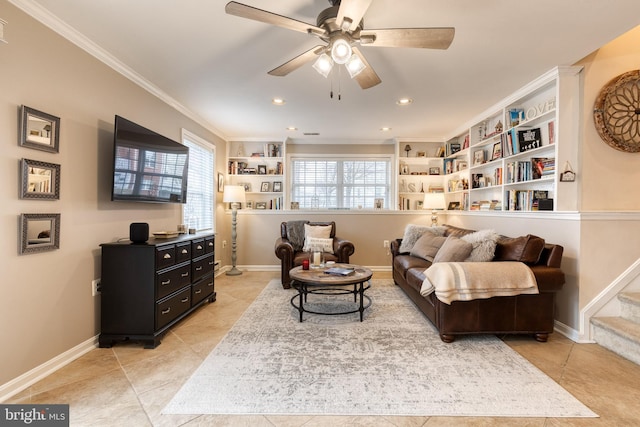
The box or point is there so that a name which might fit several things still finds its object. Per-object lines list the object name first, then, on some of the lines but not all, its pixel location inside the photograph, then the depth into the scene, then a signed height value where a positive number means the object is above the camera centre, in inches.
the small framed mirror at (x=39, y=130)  72.3 +20.6
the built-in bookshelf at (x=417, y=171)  212.2 +31.4
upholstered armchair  161.2 -22.8
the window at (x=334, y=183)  219.6 +21.9
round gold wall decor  102.4 +36.9
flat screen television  97.8 +17.0
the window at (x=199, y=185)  160.1 +15.0
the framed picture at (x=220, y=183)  199.0 +19.5
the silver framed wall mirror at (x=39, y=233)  72.7 -6.5
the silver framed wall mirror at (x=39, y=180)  72.6 +7.4
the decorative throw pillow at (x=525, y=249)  101.3 -12.3
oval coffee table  110.2 -25.8
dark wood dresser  94.4 -27.5
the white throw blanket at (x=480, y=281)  94.4 -22.0
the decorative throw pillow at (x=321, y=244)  173.5 -19.3
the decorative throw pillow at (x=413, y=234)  162.9 -11.5
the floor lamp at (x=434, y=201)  189.6 +8.3
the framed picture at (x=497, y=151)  145.3 +32.5
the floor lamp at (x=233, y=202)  190.5 +6.1
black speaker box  99.0 -7.8
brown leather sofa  96.8 -32.8
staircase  86.1 -35.4
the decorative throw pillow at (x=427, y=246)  143.4 -16.6
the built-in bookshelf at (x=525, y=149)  106.7 +30.3
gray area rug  65.4 -43.6
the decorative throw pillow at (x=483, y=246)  111.2 -12.3
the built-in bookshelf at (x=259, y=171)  213.0 +29.4
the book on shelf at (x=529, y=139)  123.4 +33.2
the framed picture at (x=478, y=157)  165.5 +33.3
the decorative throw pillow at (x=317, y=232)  184.2 -12.7
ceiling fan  59.0 +40.7
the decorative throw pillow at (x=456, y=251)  117.0 -15.3
